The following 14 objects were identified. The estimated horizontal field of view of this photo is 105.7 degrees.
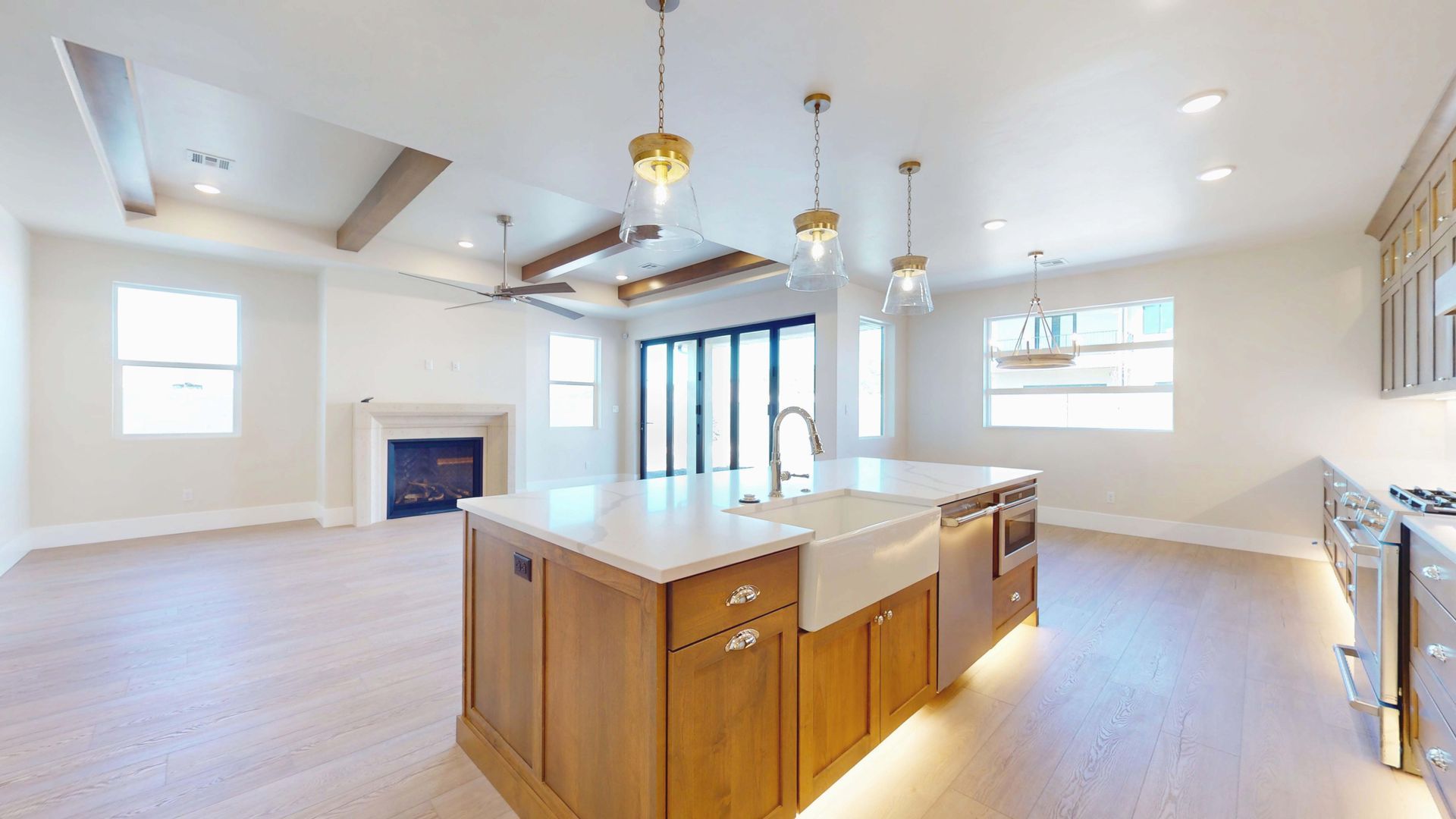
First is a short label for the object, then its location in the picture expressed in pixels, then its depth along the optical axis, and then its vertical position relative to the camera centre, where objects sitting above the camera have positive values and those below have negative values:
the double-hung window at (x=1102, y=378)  5.12 +0.33
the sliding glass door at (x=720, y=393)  6.41 +0.21
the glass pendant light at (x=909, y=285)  2.75 +0.63
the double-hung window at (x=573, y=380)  7.73 +0.42
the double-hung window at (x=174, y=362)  4.92 +0.42
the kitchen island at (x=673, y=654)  1.25 -0.67
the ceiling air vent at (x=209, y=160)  3.58 +1.64
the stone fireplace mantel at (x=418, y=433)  5.54 -0.28
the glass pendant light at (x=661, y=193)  1.63 +0.67
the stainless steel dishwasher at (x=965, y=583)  2.23 -0.74
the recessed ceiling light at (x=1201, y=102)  2.36 +1.35
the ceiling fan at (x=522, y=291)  4.70 +1.02
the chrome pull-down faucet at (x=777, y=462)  2.18 -0.21
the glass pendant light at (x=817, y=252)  2.29 +0.69
